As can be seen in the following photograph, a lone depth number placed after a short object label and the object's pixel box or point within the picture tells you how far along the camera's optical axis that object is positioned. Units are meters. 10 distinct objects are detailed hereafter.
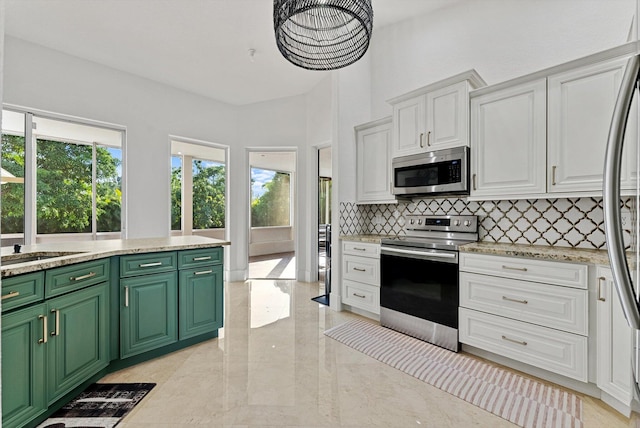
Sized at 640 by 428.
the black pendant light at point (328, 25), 1.74
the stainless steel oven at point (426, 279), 2.51
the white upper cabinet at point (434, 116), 2.63
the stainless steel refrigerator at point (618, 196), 0.82
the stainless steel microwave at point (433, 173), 2.65
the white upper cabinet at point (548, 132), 2.01
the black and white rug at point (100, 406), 1.68
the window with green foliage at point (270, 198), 5.52
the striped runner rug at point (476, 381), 1.74
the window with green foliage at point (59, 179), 3.16
